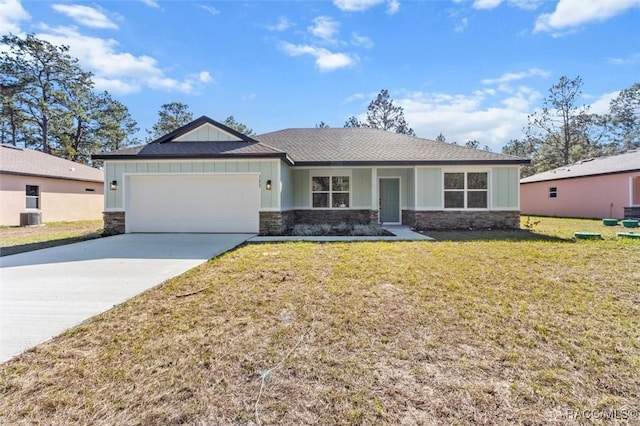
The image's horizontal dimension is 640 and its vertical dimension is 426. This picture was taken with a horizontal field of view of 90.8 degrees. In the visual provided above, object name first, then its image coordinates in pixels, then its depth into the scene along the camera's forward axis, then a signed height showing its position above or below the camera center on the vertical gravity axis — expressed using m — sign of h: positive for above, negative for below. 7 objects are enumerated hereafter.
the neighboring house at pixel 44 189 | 14.66 +1.16
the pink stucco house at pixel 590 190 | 16.30 +1.19
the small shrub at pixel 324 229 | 10.95 -0.67
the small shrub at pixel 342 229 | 11.13 -0.70
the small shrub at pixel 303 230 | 10.66 -0.69
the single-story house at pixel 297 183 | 10.72 +1.02
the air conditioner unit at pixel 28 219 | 14.88 -0.37
